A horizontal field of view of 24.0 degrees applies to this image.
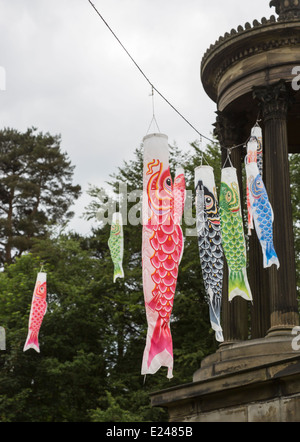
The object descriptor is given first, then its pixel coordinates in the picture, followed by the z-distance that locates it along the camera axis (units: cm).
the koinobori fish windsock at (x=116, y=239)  1612
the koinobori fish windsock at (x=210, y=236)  1352
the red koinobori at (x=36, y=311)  1981
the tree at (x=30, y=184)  4191
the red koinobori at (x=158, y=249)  1079
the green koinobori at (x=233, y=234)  1347
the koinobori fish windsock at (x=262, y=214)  1307
